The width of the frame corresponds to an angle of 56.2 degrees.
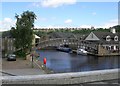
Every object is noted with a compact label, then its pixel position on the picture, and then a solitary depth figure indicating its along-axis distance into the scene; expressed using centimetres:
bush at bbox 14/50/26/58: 2361
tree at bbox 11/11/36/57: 2358
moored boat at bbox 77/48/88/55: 3572
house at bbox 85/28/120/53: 3611
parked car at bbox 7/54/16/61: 1966
